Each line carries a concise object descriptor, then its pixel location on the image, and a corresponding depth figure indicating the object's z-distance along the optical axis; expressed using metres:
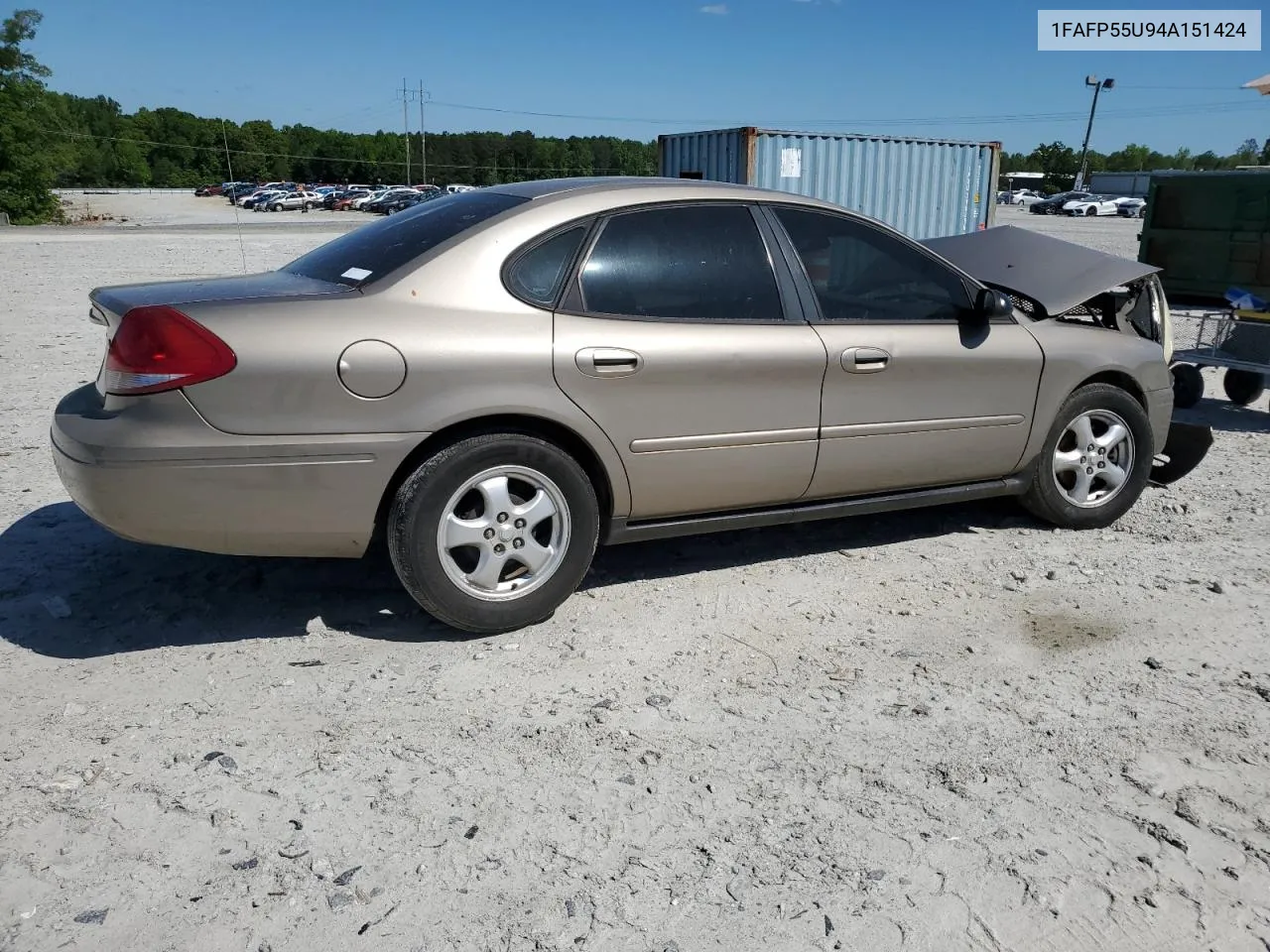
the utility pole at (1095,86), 85.25
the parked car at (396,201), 61.20
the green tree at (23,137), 55.56
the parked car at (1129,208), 61.78
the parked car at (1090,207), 61.91
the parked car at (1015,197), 78.67
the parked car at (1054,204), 63.88
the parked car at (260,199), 67.50
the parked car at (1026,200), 75.70
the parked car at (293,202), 66.94
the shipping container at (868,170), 15.90
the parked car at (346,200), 68.56
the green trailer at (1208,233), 9.27
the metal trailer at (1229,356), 8.20
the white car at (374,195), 69.69
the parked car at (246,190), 77.39
